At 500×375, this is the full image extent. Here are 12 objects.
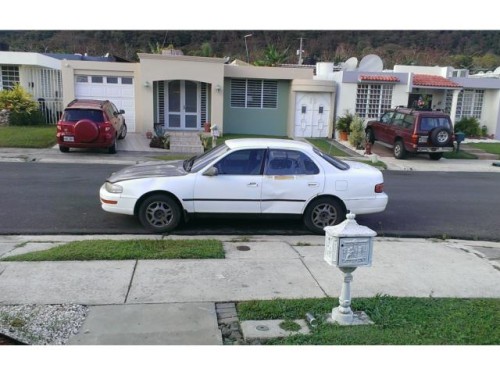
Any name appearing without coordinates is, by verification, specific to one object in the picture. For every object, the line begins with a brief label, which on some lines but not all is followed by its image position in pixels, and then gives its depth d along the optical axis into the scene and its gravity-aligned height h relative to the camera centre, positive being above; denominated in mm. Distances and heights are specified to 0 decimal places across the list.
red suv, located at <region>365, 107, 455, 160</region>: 17156 -997
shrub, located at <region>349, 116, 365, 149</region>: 19953 -1273
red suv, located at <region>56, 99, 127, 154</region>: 15516 -1069
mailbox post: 4391 -1308
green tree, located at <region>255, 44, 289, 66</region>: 30198 +2720
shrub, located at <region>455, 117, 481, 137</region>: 25062 -1029
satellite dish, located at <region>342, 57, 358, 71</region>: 27903 +2229
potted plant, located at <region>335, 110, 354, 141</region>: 22031 -1019
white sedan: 7539 -1393
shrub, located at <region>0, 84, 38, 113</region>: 20641 -356
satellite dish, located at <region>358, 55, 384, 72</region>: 25361 +2058
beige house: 20734 +197
